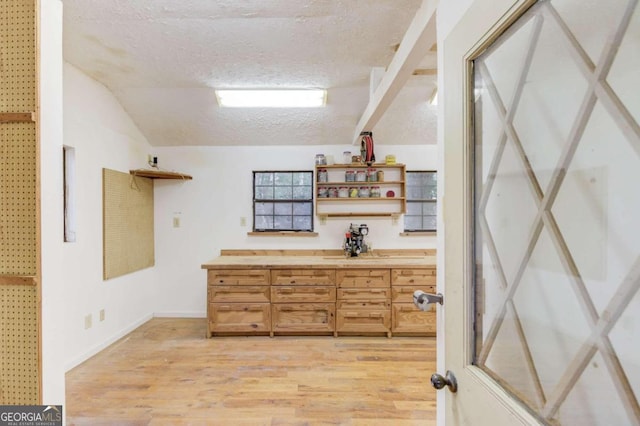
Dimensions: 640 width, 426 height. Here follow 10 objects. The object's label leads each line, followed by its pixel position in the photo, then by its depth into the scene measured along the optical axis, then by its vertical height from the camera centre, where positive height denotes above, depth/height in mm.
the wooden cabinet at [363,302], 3205 -981
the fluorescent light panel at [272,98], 2971 +1153
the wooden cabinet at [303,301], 3191 -964
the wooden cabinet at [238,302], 3174 -965
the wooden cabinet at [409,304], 3211 -1004
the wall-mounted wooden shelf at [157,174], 3363 +440
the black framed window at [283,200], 3916 +140
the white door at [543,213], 482 -5
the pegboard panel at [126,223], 3008 -124
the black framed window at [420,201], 3873 +124
